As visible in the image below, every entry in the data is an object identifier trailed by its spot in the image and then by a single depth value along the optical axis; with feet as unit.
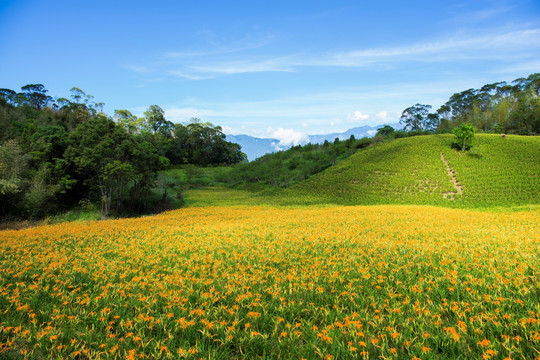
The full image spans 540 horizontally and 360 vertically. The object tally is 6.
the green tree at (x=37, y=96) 260.21
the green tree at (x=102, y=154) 80.43
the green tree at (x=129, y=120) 273.75
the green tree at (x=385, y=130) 306.31
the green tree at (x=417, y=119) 417.77
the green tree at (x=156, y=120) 321.32
